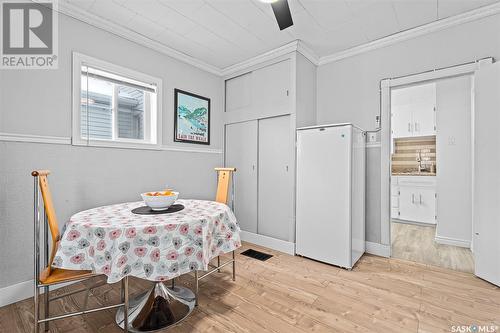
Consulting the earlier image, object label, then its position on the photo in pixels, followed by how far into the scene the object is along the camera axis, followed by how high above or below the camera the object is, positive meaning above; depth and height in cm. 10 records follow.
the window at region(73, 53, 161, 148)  236 +68
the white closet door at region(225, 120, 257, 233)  352 -2
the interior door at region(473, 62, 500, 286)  218 -8
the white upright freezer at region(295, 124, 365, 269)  254 -33
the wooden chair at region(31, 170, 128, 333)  141 -67
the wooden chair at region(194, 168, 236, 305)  258 -21
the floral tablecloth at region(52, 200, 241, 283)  138 -50
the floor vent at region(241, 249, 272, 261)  292 -116
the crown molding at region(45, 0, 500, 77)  234 +152
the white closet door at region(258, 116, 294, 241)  314 -19
